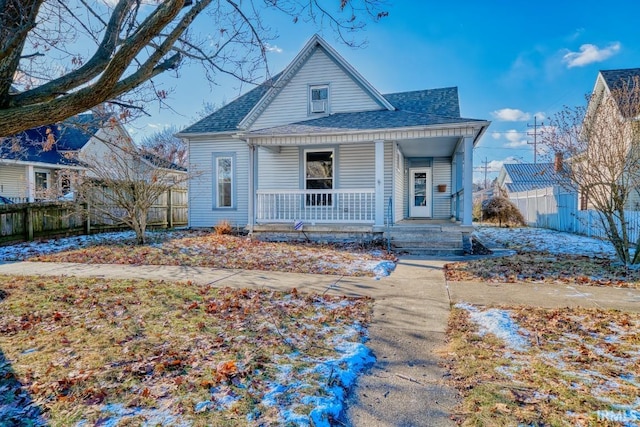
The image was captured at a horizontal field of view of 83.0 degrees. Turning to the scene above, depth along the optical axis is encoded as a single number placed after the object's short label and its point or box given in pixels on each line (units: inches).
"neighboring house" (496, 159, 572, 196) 1397.6
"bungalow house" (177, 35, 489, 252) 433.4
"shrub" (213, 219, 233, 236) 517.7
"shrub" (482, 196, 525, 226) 826.8
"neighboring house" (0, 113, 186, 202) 708.0
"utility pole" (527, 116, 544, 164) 1620.3
